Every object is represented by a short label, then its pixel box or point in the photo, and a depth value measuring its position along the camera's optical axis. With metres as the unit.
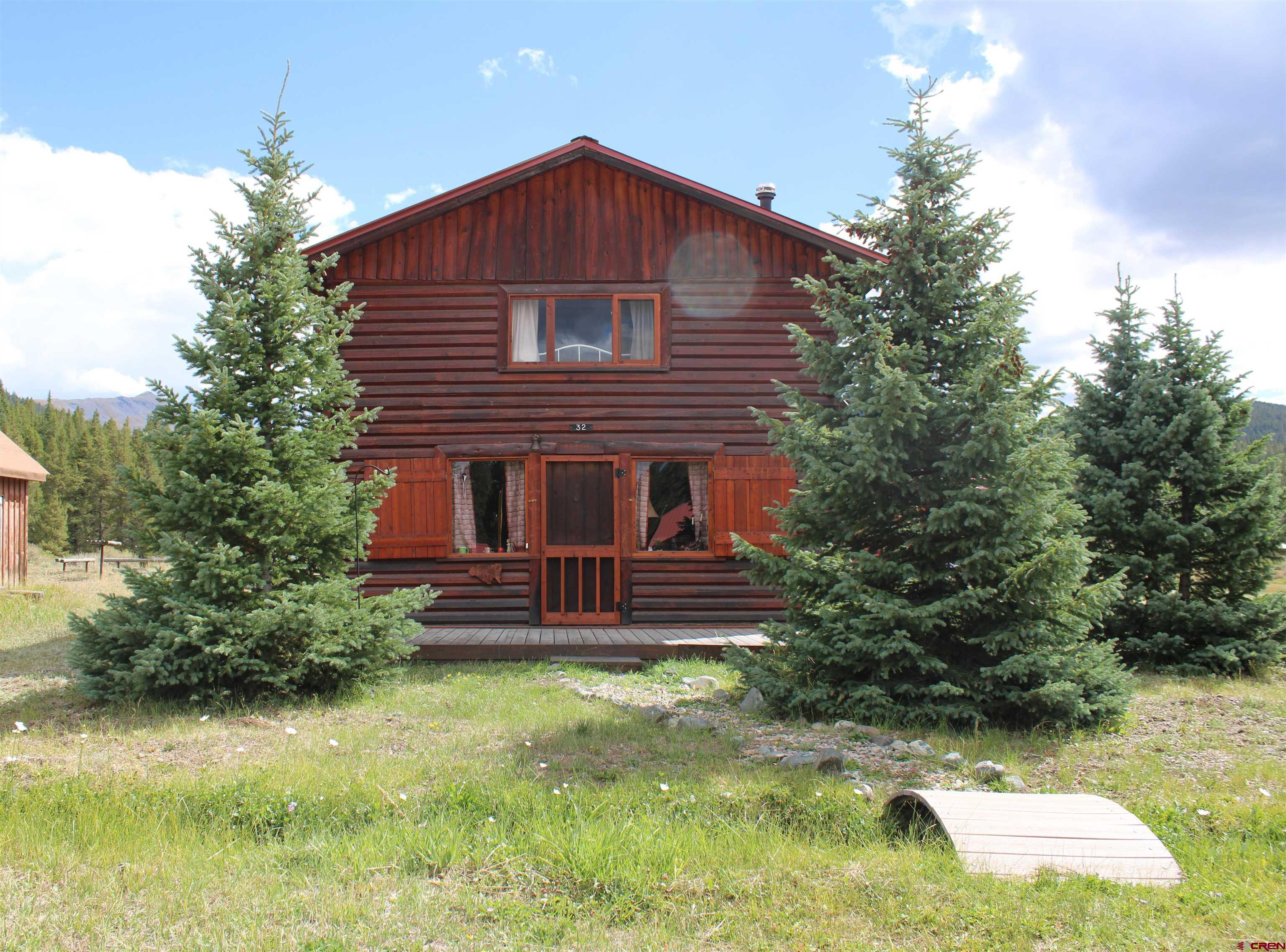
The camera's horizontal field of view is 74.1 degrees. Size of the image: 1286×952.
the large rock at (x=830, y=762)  5.12
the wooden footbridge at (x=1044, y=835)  3.75
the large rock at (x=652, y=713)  6.62
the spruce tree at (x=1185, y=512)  9.19
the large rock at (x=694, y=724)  6.27
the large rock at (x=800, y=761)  5.21
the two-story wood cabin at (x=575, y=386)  11.19
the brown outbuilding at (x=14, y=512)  17.78
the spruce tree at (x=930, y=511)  6.21
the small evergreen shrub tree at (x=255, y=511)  6.84
